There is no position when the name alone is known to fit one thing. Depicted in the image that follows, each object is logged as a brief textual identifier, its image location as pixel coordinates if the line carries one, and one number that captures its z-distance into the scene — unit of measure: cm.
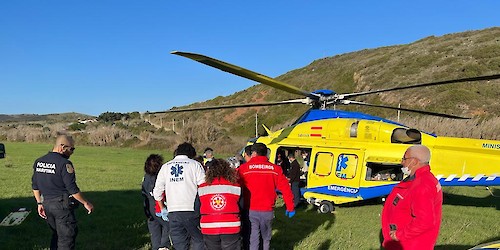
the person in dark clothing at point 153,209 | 617
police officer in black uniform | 524
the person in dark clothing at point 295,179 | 1041
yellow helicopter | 911
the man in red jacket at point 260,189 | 583
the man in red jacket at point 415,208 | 372
